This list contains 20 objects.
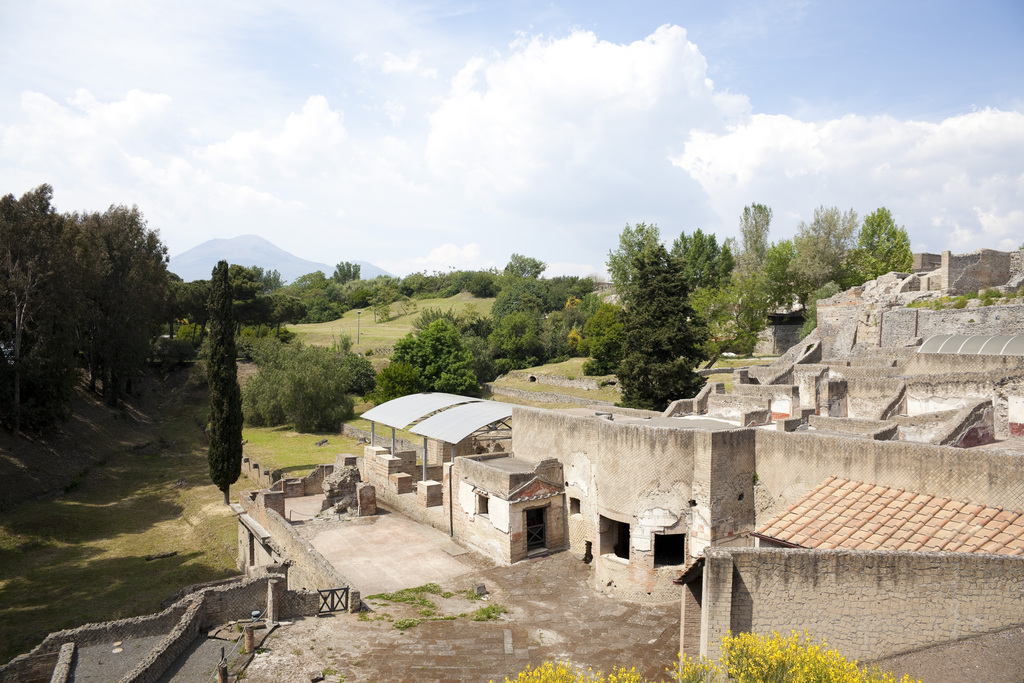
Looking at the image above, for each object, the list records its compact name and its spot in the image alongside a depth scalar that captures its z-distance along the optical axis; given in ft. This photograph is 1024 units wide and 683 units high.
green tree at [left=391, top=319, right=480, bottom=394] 167.02
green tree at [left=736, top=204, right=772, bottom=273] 259.80
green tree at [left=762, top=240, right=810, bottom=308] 187.11
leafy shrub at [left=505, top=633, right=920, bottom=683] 24.72
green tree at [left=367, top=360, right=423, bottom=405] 159.33
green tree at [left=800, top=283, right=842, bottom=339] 158.71
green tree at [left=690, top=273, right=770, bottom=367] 168.66
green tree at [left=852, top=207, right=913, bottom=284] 184.03
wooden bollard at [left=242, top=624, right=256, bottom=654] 41.04
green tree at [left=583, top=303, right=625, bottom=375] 177.88
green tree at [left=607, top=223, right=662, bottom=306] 205.98
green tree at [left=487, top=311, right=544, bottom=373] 207.21
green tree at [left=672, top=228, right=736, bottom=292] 242.58
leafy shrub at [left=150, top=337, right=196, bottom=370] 200.59
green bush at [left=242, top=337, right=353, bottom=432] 138.72
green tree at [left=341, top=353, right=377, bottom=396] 177.27
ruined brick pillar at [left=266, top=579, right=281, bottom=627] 45.57
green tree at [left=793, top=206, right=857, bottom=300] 183.93
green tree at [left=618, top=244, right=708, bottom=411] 114.21
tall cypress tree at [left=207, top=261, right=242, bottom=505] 82.99
